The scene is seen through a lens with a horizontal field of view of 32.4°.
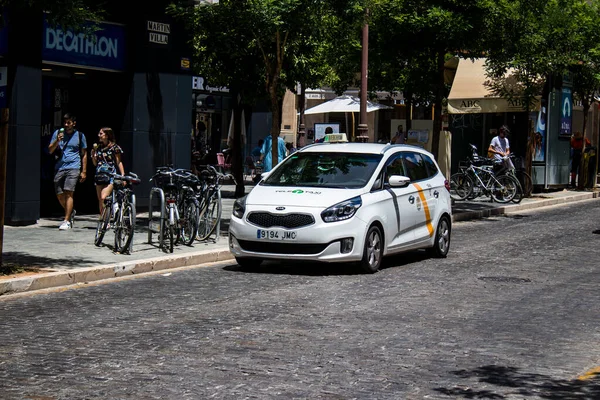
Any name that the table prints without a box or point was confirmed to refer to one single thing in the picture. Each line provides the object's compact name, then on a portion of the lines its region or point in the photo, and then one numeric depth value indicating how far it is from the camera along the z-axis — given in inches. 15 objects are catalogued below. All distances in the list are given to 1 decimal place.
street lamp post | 927.7
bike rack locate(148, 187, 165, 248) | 557.6
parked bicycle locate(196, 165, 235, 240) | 615.8
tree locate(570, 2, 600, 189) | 1136.8
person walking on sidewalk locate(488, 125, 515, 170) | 1051.3
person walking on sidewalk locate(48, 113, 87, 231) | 668.1
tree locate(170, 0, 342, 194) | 685.9
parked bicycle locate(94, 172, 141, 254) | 544.1
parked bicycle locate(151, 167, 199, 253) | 573.9
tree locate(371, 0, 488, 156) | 876.6
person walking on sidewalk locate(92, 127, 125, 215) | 645.3
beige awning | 1088.2
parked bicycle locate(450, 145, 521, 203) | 1037.2
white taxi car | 491.8
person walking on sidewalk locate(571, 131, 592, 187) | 1368.1
